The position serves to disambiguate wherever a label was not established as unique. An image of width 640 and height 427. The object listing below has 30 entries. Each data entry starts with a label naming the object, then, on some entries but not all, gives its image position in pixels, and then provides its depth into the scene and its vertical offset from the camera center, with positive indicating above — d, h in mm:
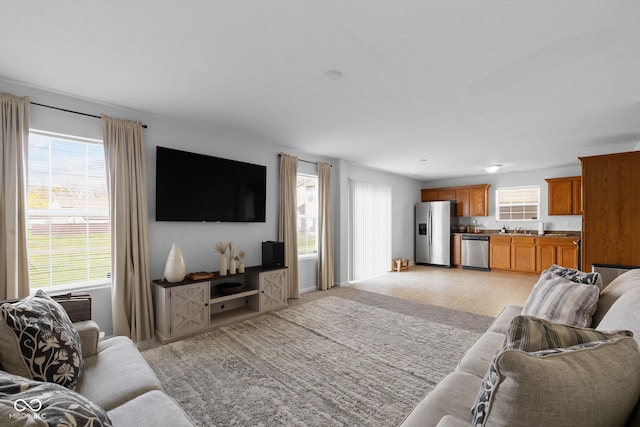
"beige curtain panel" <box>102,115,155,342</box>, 3025 -147
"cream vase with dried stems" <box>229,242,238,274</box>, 3781 -587
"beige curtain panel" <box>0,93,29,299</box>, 2496 +184
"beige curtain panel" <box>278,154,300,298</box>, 4684 -70
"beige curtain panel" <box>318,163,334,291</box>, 5320 -329
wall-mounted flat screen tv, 3414 +351
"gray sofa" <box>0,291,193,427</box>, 1234 -752
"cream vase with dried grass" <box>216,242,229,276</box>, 3666 -550
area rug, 1967 -1359
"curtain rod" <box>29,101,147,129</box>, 2711 +1059
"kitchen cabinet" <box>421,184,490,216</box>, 7633 +439
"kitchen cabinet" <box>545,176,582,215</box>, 6340 +373
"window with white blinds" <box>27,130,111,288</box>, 2789 +37
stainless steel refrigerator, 7805 -525
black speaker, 4188 -591
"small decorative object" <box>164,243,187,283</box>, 3230 -592
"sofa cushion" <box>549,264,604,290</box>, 2057 -494
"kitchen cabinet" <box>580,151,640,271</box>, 3551 +30
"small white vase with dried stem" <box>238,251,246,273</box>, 3893 -680
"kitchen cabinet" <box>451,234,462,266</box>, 7758 -995
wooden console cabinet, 3088 -1059
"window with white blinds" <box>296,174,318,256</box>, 5305 -6
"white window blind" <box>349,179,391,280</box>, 6184 -362
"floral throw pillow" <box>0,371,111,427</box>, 688 -510
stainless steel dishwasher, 7320 -1025
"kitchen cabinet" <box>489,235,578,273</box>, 6258 -945
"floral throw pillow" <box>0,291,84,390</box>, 1312 -628
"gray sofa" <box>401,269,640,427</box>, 792 -820
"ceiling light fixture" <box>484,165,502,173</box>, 6059 +941
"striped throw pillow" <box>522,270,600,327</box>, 1791 -602
